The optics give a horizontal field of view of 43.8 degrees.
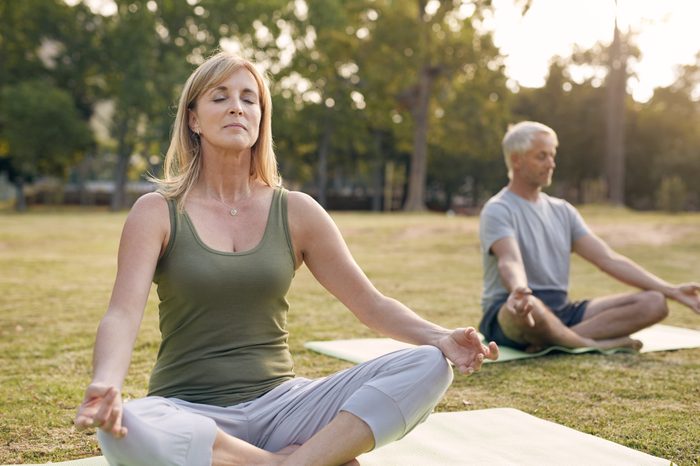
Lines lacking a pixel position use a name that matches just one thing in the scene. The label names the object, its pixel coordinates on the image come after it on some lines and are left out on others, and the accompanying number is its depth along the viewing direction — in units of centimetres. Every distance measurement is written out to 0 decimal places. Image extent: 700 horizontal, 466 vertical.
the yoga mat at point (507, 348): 538
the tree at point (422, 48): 3297
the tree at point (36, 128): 3634
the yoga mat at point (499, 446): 314
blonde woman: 248
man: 536
